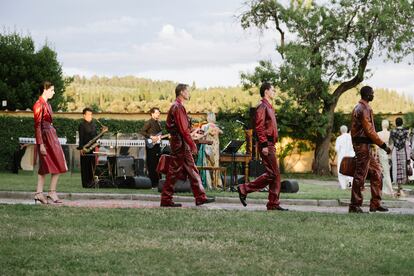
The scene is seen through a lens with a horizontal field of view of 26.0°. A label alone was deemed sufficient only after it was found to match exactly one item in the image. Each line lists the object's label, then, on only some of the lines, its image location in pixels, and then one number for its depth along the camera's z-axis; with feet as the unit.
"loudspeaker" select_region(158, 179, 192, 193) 64.34
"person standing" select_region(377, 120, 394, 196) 72.54
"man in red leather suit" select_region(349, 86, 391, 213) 46.14
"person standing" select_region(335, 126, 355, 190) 84.74
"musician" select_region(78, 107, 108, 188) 71.92
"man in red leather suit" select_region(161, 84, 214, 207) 46.75
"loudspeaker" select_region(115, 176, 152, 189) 71.00
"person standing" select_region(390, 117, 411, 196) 71.97
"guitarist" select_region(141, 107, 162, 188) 72.23
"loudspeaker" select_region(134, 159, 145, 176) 85.30
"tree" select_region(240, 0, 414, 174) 117.80
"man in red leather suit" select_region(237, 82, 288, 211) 46.16
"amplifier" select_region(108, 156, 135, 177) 75.56
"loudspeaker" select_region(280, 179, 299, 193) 70.28
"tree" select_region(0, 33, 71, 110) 156.35
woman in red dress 47.34
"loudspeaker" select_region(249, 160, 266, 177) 76.53
